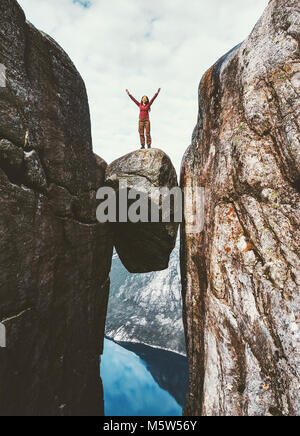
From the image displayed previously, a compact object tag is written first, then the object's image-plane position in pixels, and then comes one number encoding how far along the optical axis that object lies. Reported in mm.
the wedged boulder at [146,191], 13172
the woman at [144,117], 14453
